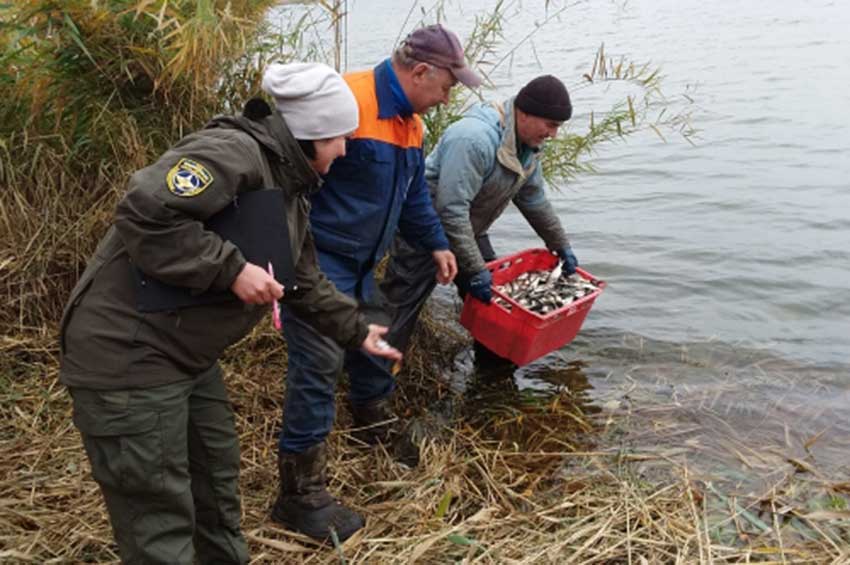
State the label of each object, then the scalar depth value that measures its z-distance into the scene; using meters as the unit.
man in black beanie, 4.27
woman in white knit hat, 2.25
